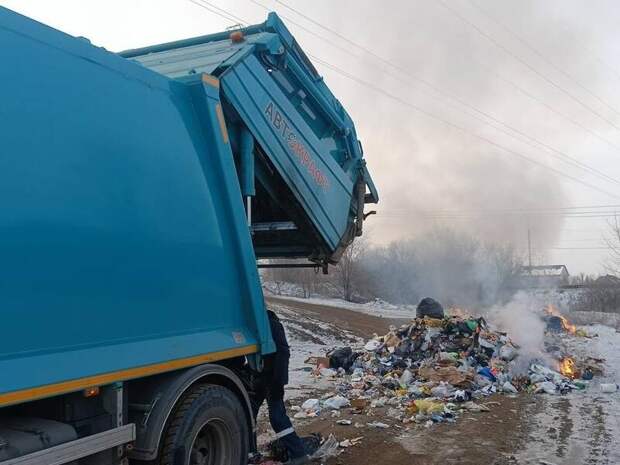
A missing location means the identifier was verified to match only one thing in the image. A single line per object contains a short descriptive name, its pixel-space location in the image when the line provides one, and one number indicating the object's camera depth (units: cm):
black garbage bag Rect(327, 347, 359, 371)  1062
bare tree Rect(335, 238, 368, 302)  3875
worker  431
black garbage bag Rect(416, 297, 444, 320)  1233
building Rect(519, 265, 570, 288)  3689
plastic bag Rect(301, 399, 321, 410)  733
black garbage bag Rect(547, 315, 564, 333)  1712
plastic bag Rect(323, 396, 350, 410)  739
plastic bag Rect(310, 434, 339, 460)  507
